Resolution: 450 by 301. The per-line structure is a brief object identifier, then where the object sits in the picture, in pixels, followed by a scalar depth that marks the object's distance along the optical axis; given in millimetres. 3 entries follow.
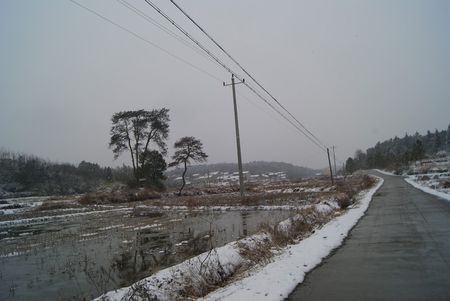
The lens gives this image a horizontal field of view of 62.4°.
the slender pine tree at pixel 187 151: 65062
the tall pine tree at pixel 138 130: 61812
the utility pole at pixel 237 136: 28253
